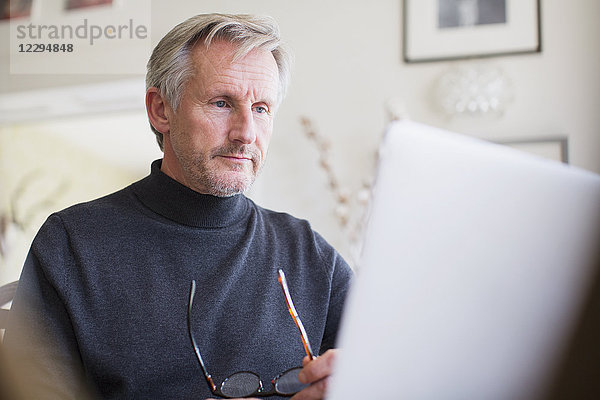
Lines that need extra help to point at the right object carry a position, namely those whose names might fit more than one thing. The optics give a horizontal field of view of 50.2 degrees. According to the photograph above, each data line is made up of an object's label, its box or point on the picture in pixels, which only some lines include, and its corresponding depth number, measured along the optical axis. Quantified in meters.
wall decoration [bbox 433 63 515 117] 2.54
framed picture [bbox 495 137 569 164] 2.43
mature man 1.23
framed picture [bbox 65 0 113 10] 3.18
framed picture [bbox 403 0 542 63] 2.56
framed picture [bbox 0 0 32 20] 3.32
